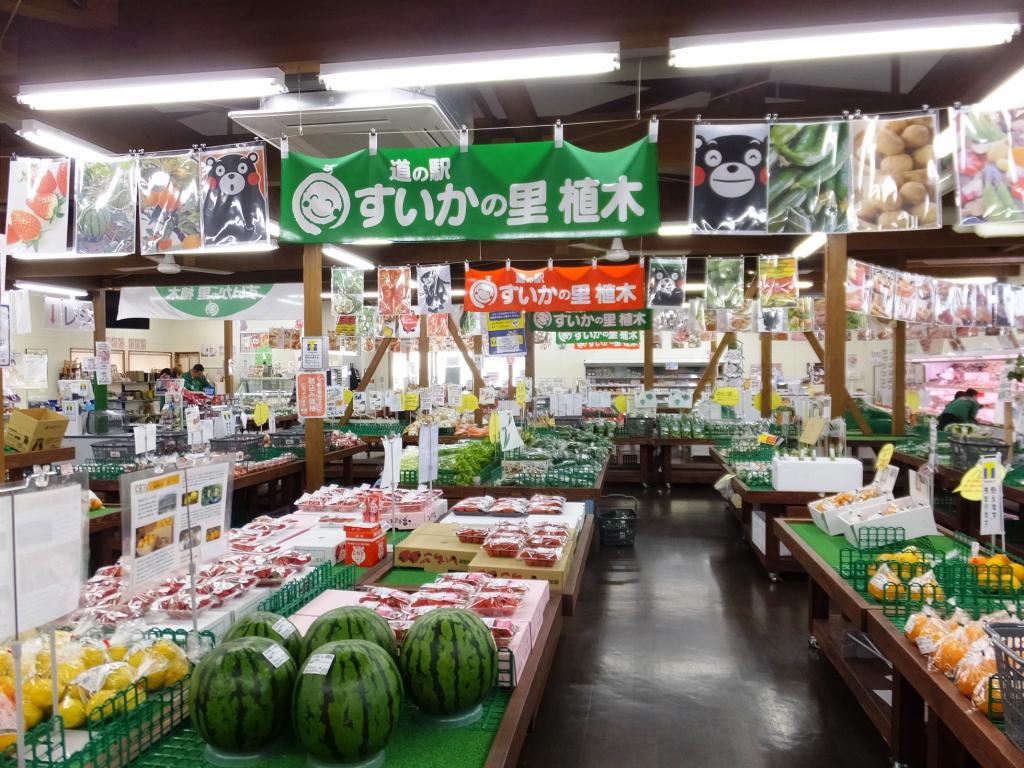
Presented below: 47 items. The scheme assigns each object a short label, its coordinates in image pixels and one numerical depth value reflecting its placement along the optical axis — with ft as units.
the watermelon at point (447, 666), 6.04
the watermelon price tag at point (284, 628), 6.49
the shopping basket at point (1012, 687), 5.54
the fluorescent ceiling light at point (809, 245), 27.25
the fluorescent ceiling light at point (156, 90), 13.02
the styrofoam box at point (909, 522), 12.00
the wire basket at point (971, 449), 20.65
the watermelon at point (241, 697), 5.39
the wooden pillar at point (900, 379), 34.83
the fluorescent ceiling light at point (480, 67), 11.90
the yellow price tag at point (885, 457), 13.89
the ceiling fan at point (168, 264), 28.43
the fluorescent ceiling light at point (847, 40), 10.91
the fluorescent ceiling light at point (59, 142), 15.42
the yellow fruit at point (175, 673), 6.19
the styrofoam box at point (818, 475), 18.40
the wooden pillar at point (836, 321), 22.21
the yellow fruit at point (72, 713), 5.57
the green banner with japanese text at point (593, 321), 35.29
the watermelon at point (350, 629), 6.34
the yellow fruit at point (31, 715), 5.43
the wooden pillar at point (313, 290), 19.52
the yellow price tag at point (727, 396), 34.17
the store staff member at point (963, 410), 32.50
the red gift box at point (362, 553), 10.92
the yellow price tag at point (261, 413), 25.90
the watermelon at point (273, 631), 6.40
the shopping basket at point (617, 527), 23.18
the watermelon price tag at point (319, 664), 5.35
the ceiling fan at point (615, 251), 29.14
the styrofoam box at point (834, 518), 13.07
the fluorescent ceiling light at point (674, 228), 23.91
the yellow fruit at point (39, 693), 5.57
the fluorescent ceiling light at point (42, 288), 40.81
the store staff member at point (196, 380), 40.73
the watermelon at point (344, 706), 5.19
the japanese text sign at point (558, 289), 29.45
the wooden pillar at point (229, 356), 48.06
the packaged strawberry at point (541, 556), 10.14
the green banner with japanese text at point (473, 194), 13.75
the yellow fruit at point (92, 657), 6.27
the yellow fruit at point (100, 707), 5.54
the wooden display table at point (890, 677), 6.32
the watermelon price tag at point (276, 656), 5.69
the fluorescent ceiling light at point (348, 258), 29.53
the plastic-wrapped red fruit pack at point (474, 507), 13.97
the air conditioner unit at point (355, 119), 13.39
